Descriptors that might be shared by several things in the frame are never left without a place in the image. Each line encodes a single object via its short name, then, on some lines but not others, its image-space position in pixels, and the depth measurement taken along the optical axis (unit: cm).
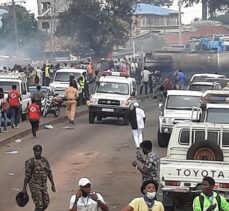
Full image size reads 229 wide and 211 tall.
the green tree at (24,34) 8675
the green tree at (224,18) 12750
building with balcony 12144
